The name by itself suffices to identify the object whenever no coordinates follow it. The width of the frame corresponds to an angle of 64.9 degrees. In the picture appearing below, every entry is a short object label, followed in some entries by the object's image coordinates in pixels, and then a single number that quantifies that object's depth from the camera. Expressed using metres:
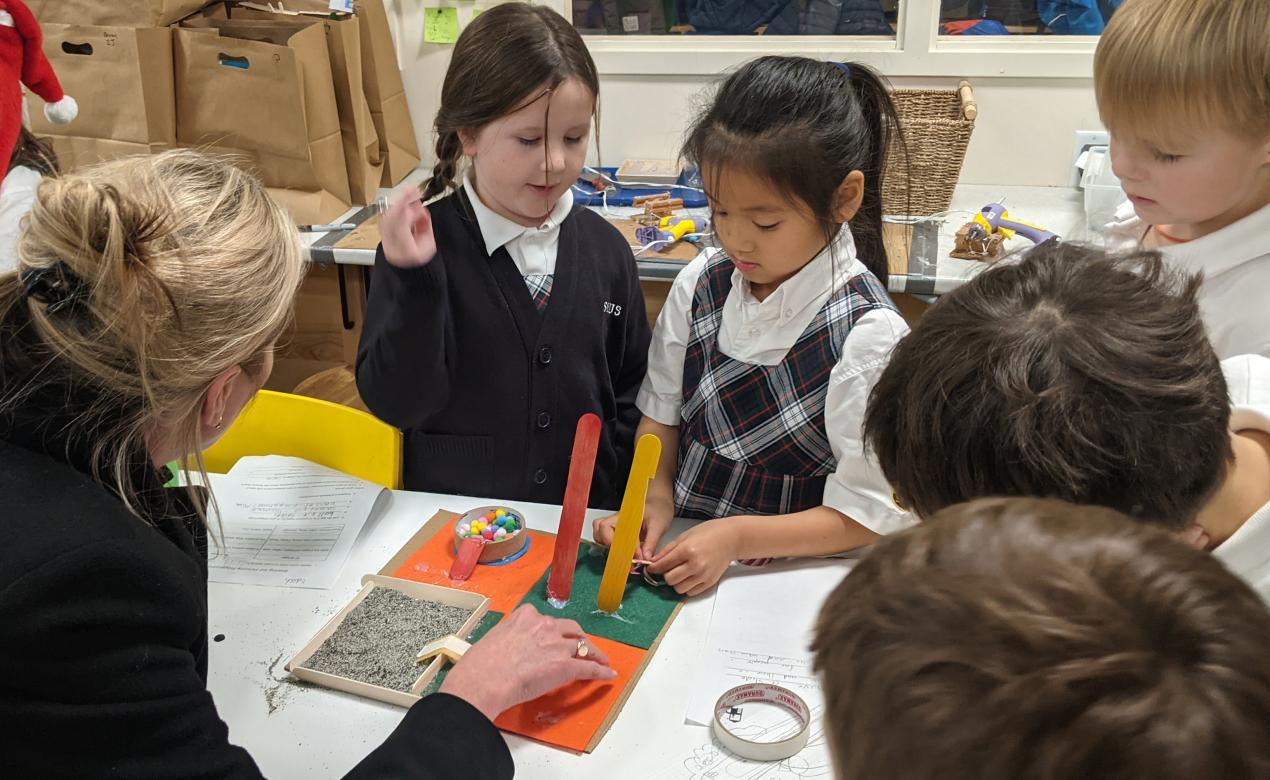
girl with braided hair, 1.33
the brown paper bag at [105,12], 2.22
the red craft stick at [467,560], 1.16
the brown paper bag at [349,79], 2.39
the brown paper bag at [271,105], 2.25
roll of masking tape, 0.89
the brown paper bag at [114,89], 2.22
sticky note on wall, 2.71
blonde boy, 1.03
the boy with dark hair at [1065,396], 0.67
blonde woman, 0.69
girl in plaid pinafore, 1.16
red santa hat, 1.88
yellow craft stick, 1.10
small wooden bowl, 1.19
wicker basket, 2.21
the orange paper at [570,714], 0.93
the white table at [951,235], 1.97
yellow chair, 1.40
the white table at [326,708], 0.90
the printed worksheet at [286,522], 1.19
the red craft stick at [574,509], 1.12
